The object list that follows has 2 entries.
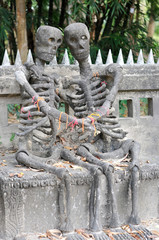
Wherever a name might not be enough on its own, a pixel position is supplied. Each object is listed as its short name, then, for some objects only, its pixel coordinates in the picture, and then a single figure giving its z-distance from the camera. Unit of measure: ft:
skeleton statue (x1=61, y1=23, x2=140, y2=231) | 13.79
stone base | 12.60
